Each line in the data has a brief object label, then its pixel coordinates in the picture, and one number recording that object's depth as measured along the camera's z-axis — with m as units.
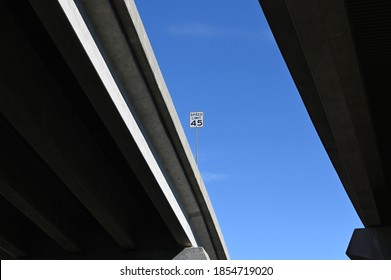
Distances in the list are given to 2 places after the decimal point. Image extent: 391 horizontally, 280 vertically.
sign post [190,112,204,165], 37.09
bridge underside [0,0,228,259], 13.10
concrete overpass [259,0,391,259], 11.45
